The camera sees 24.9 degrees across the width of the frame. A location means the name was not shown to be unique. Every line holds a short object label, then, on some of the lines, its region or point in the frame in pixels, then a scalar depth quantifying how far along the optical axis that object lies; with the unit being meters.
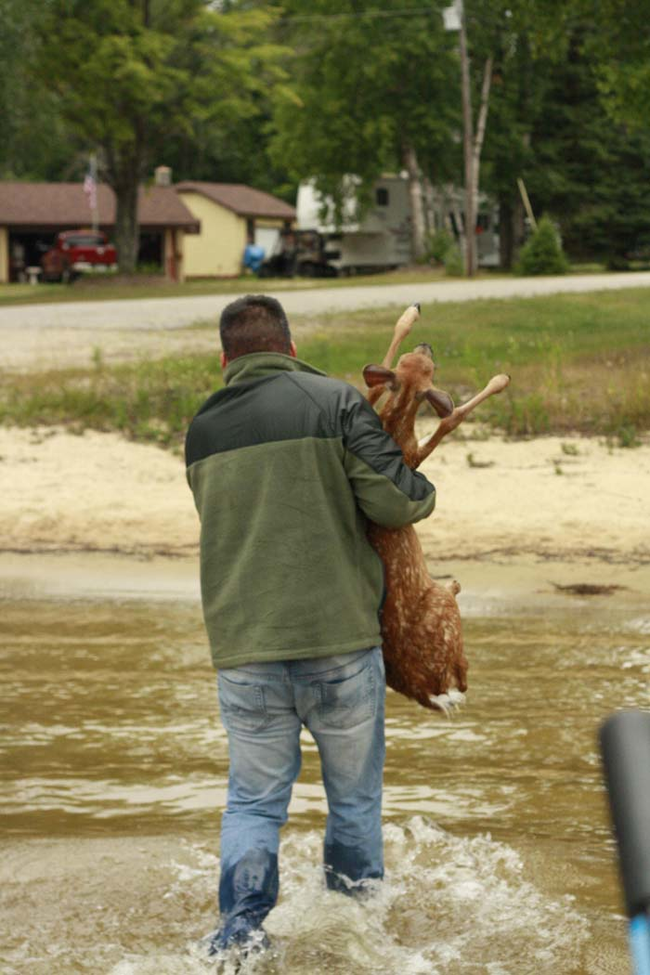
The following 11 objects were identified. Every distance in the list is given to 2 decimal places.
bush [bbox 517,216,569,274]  39.81
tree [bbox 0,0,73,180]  36.34
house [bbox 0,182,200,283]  56.81
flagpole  53.41
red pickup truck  52.06
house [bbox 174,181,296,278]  60.72
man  3.97
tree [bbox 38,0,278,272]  37.56
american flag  53.42
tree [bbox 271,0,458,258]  49.22
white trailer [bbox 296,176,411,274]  54.34
